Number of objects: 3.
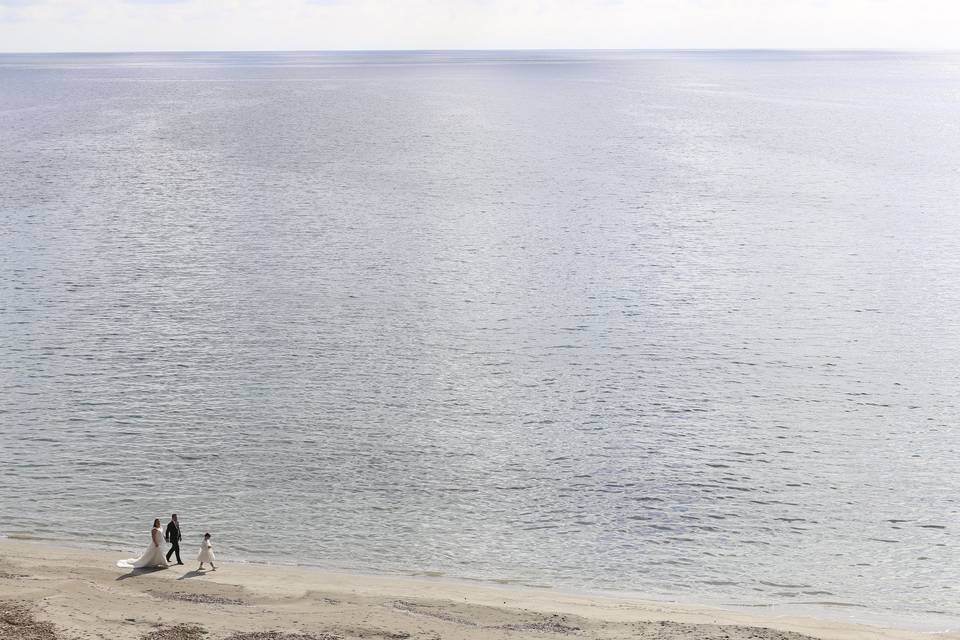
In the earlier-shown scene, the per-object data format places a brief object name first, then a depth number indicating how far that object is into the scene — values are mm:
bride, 32750
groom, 33438
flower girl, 33219
